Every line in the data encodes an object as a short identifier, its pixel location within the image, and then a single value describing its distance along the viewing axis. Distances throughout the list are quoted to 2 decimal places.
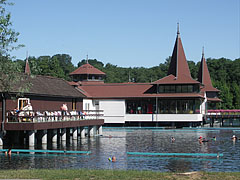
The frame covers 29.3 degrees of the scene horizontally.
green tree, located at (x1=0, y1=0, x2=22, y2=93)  26.69
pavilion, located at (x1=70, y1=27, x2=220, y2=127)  68.62
